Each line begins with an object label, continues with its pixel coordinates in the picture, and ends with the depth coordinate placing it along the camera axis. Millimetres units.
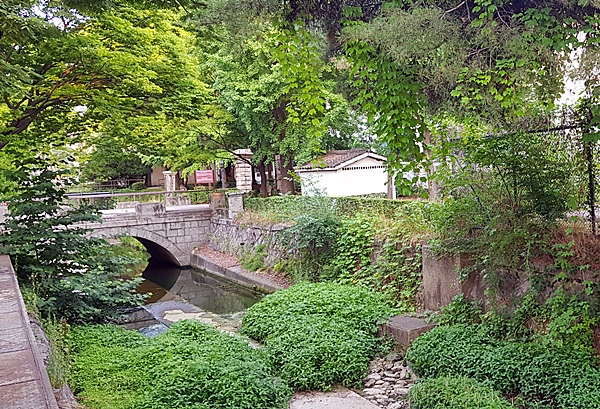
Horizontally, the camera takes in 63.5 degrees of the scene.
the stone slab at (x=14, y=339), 3104
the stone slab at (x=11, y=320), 3545
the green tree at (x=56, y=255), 6660
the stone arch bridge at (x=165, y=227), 16281
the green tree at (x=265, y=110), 14047
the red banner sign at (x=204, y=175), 21562
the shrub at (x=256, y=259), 13555
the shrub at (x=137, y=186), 26328
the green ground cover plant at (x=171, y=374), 4535
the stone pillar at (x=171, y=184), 19375
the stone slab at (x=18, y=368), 2582
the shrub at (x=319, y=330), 6027
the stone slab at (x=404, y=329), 6704
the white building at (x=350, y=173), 16500
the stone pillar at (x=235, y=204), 16359
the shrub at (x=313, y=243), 10336
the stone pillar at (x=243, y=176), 21609
